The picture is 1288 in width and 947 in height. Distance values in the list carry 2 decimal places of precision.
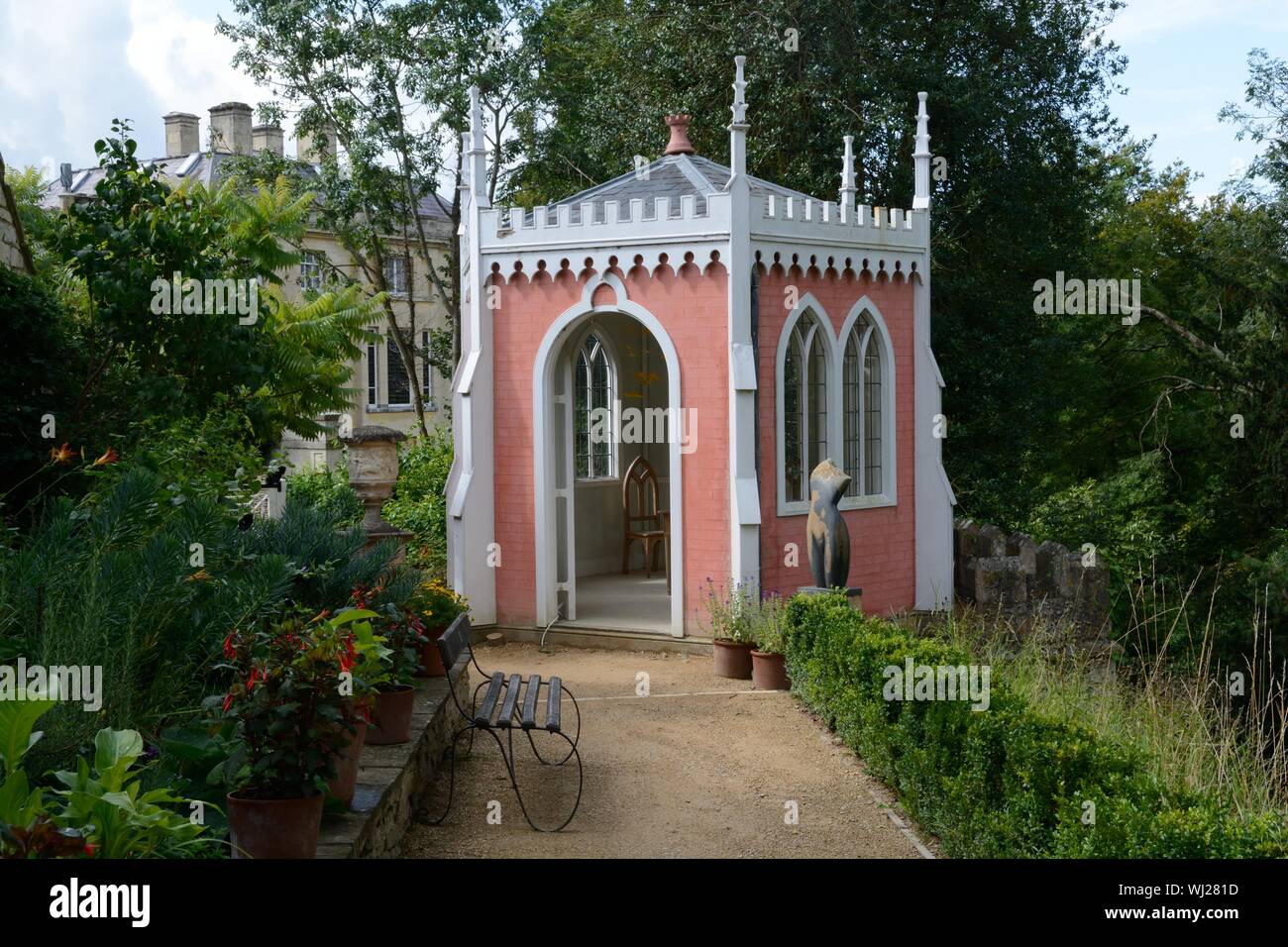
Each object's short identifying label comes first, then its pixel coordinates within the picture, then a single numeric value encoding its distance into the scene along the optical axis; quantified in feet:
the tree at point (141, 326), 33.58
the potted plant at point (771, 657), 37.37
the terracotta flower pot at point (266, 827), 16.31
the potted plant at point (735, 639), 39.45
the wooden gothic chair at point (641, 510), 55.00
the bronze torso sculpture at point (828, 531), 38.91
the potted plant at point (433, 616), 29.81
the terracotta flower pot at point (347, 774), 18.88
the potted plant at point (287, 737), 16.37
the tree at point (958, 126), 65.57
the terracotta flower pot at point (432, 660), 29.73
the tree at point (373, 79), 82.48
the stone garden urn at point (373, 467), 42.09
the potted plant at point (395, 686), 23.38
